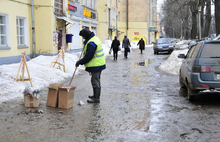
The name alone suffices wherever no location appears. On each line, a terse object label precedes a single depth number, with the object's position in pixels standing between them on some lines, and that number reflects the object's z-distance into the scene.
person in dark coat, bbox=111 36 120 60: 20.03
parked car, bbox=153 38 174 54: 27.23
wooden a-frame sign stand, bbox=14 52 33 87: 8.81
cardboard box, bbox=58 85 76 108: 6.39
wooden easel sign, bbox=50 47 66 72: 12.45
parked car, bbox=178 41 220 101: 6.49
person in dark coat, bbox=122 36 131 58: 21.87
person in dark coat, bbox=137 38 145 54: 29.33
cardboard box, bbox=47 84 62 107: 6.52
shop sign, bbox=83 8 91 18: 27.06
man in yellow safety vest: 6.66
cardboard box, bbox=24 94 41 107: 6.46
